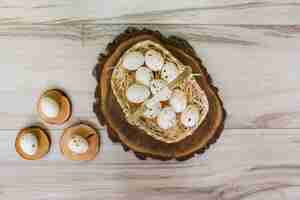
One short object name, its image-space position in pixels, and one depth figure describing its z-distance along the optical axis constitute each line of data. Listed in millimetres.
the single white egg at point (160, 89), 819
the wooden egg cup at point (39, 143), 865
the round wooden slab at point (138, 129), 841
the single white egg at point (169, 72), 823
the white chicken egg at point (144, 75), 823
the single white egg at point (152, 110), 823
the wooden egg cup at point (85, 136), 866
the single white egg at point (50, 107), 841
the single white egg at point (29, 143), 844
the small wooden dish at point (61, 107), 864
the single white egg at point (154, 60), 821
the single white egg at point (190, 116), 823
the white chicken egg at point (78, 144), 840
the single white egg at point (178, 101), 823
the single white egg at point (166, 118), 824
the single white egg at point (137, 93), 814
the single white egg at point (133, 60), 819
